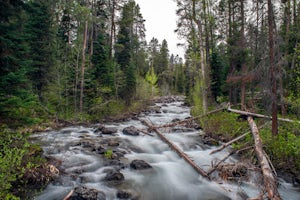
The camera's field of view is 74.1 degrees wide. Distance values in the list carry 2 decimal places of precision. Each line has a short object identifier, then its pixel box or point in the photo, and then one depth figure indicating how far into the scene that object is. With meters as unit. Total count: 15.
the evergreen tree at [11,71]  7.54
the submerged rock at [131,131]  14.09
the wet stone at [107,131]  14.13
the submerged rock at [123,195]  6.38
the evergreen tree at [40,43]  16.23
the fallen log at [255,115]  10.52
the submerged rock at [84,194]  5.62
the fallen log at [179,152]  8.16
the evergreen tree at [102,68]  22.47
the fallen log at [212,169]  7.39
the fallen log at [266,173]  4.54
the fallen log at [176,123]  13.91
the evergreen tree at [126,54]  24.48
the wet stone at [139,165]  8.67
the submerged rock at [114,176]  7.49
